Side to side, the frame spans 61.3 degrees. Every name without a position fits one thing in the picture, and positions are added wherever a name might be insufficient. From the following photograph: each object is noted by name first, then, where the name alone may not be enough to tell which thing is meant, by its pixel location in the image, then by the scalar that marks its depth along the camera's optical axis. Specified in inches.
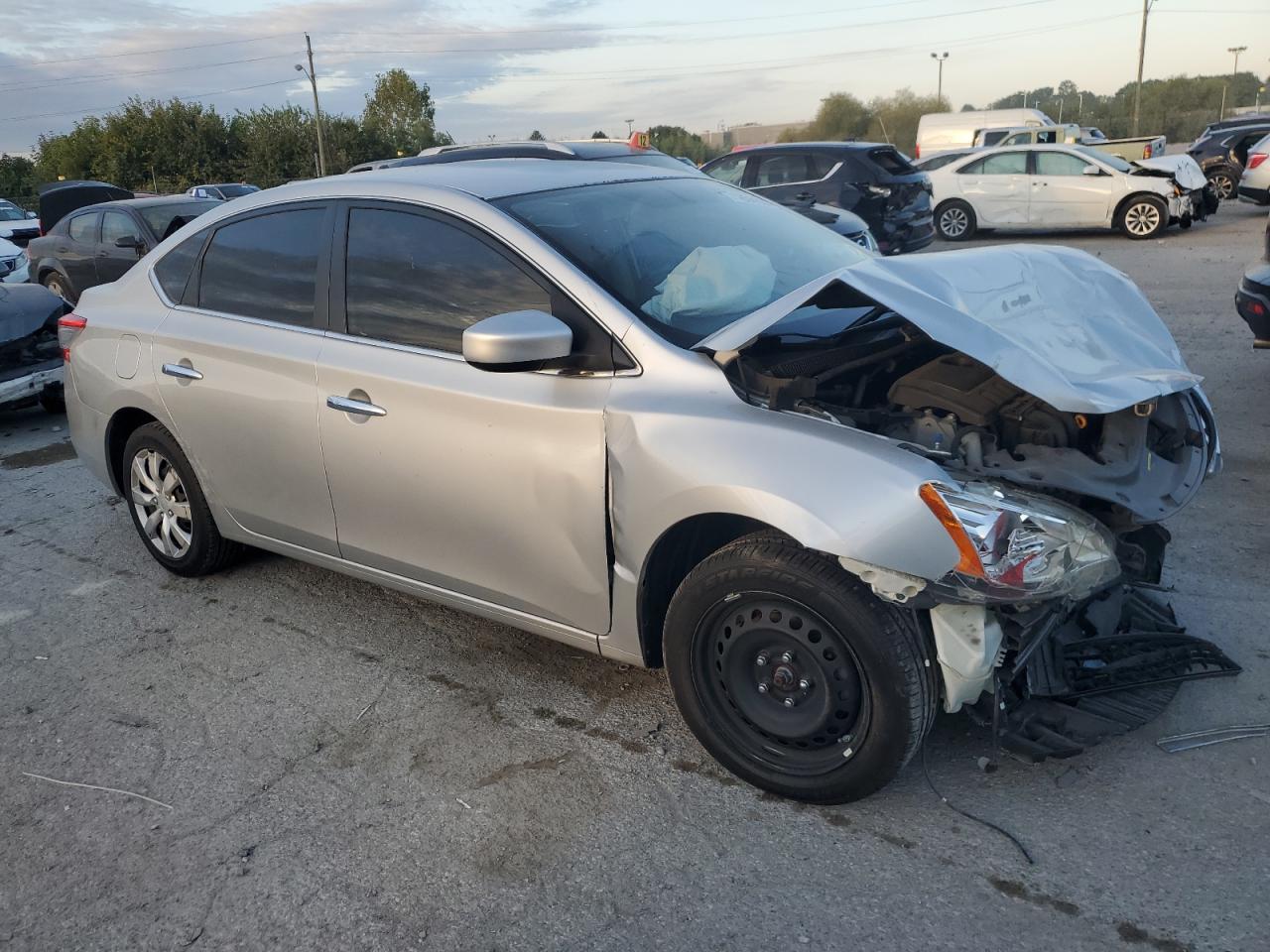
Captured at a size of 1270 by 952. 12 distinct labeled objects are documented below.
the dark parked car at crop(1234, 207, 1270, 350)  243.8
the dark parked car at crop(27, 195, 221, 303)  470.6
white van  1163.3
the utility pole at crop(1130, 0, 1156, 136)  1811.3
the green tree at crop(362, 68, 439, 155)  2578.7
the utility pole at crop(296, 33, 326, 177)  2060.7
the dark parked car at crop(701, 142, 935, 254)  530.0
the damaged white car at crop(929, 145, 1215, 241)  638.5
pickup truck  888.5
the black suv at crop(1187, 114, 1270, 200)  826.8
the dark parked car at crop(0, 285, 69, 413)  318.3
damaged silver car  110.8
